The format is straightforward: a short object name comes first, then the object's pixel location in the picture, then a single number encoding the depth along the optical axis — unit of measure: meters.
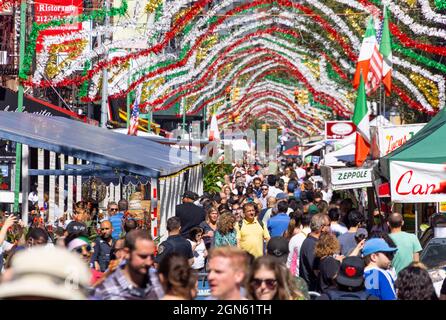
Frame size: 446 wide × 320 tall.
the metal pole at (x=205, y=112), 60.19
